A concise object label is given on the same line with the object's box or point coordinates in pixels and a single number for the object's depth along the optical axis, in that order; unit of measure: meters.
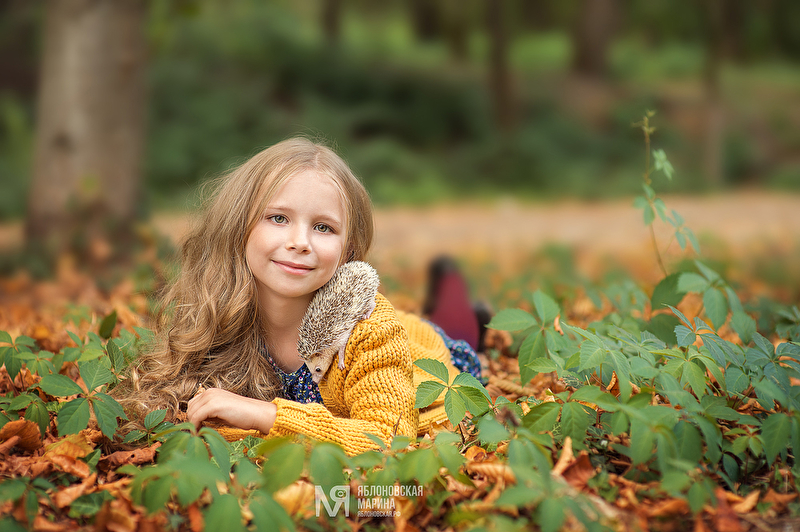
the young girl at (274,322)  1.87
